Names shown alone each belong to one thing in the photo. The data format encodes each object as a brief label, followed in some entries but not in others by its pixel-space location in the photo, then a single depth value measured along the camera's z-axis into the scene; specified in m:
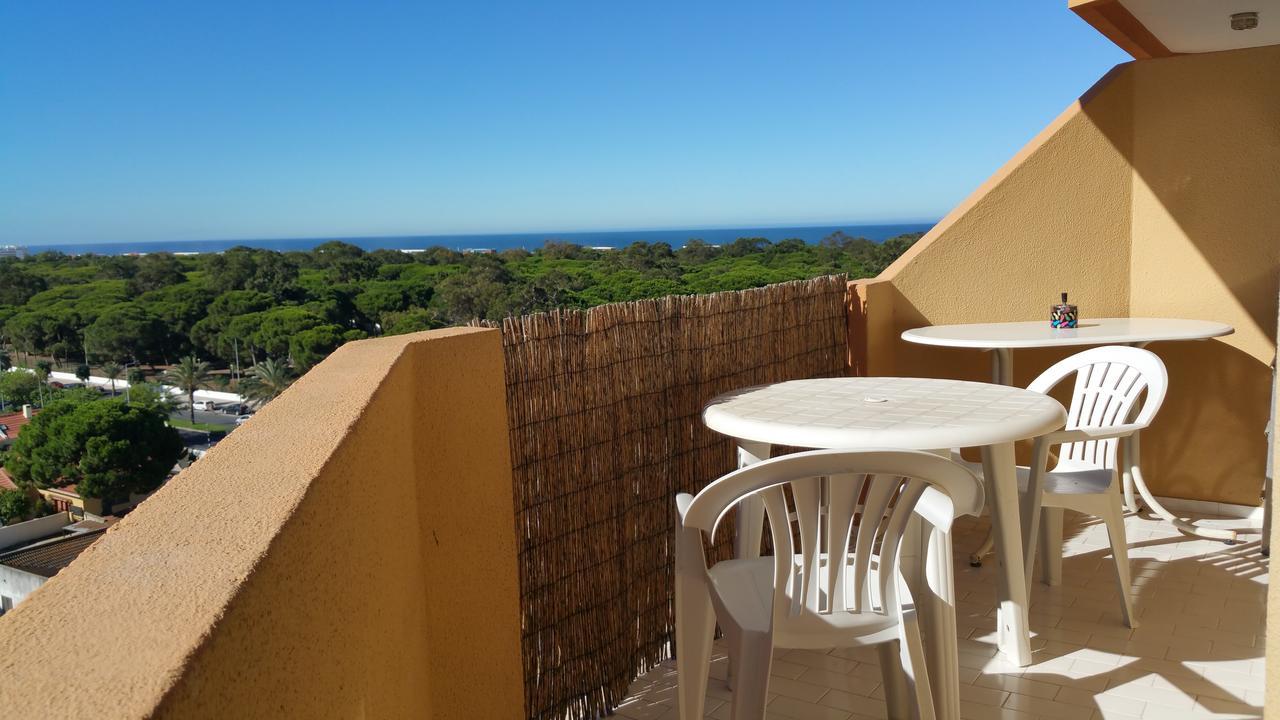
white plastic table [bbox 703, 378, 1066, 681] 2.62
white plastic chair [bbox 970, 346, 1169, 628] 3.50
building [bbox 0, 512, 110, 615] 9.58
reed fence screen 2.92
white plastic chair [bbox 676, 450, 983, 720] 2.07
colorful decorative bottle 4.56
